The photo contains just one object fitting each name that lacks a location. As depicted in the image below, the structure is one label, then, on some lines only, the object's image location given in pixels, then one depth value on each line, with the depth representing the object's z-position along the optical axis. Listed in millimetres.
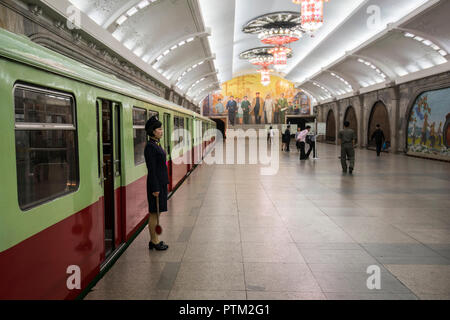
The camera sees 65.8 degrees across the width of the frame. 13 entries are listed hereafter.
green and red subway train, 2150
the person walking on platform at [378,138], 18719
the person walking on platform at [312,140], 17172
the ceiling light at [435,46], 15378
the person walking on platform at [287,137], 22406
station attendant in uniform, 4293
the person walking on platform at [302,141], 16588
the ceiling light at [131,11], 10810
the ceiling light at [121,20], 10844
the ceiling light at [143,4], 10711
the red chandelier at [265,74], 30828
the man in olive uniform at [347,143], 11573
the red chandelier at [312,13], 11907
